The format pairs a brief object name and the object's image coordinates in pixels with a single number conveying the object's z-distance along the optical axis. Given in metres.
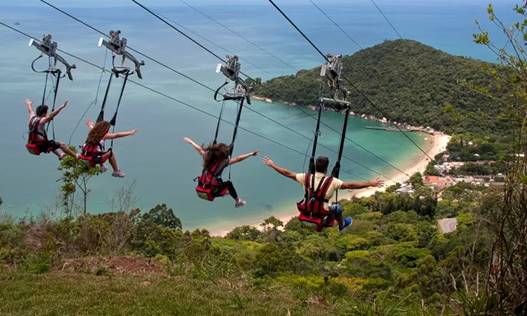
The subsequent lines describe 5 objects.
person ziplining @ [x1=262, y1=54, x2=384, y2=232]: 5.46
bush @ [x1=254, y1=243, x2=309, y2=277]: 14.39
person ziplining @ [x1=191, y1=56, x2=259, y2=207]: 6.23
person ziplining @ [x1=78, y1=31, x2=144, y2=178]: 6.19
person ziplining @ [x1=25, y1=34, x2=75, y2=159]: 6.59
